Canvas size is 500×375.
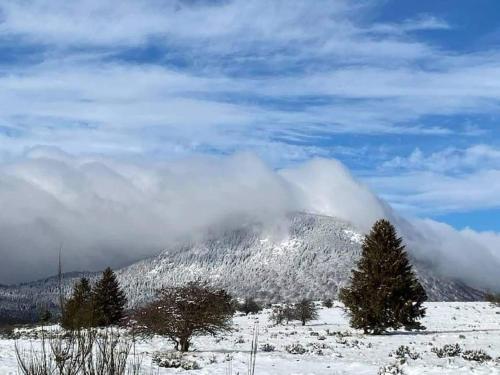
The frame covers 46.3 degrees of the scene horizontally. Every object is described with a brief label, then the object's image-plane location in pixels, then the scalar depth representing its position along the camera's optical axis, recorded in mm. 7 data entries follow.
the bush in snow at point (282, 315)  56481
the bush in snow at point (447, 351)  26266
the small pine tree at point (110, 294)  54844
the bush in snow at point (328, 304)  69025
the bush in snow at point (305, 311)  53906
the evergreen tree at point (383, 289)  38250
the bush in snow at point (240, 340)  34781
